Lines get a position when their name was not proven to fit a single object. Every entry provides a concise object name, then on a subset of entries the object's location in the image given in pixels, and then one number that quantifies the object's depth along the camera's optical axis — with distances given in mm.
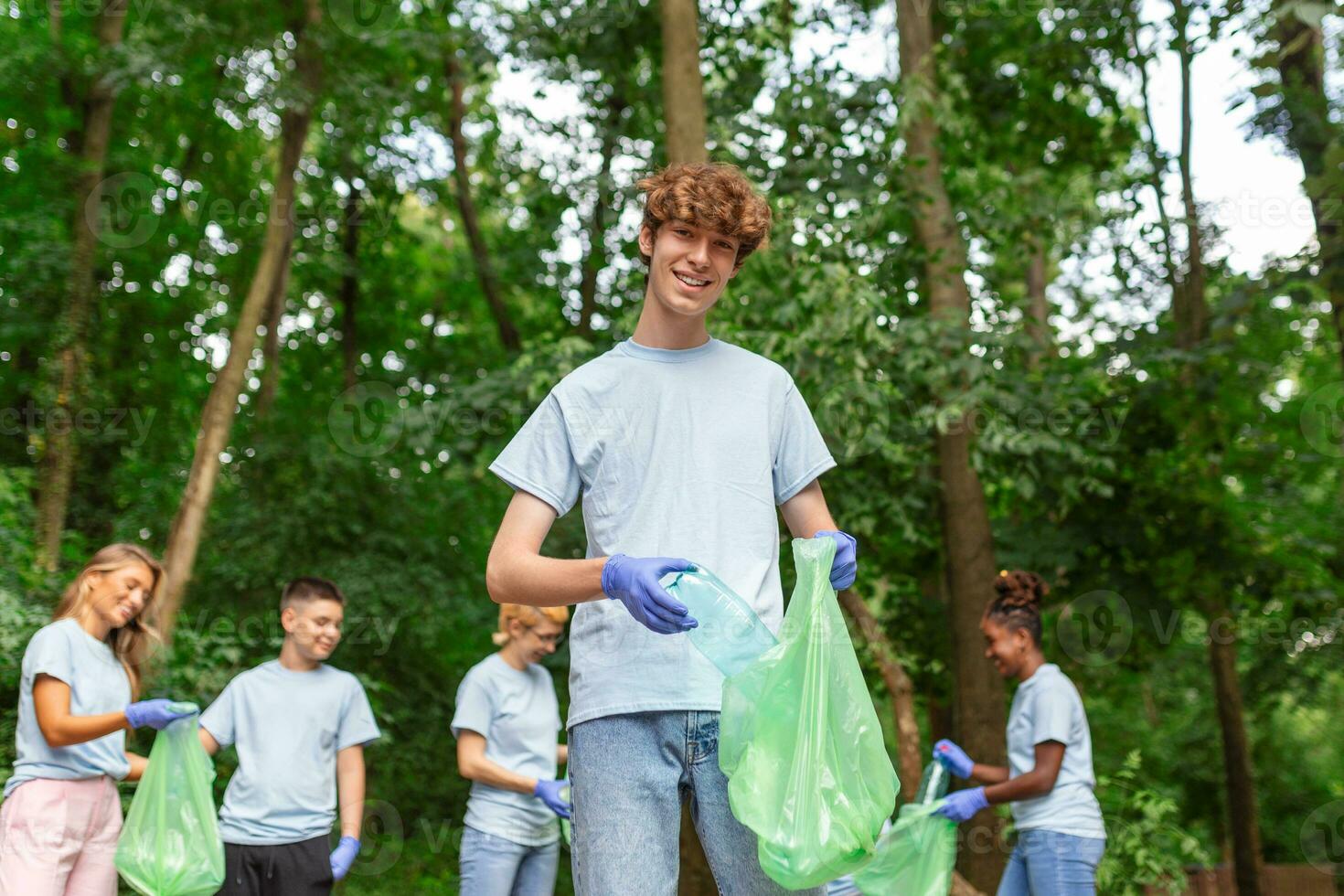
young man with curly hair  1843
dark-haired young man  4078
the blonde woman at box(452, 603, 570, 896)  4430
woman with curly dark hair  4355
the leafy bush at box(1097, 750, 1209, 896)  6219
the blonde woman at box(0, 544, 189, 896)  3740
